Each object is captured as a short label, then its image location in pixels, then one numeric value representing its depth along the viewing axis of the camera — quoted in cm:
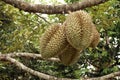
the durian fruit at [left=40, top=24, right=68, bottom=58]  164
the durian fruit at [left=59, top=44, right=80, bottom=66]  172
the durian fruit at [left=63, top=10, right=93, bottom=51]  156
